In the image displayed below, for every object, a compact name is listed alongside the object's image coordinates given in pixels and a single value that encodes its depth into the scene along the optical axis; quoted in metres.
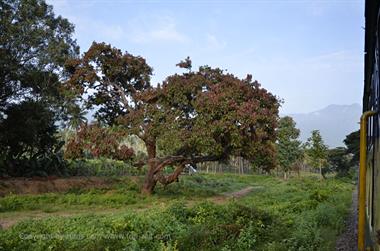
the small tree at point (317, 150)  39.56
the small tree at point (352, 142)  35.35
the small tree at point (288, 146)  42.78
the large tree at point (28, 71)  20.08
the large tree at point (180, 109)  16.14
